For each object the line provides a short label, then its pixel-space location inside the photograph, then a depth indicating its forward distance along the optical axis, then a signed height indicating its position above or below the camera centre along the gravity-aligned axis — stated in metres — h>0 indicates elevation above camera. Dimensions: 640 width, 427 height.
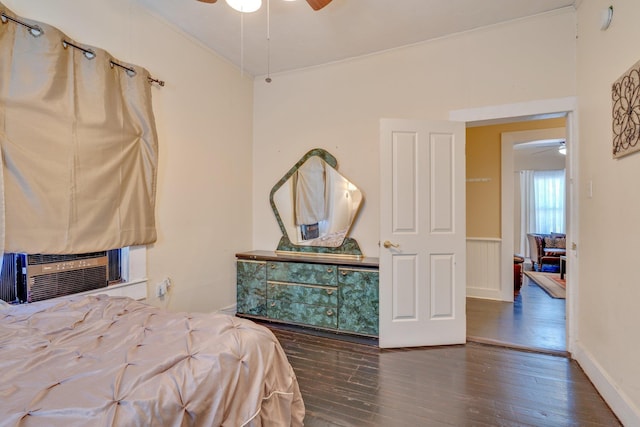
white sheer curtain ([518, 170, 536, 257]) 7.58 +0.26
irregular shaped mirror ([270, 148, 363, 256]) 3.34 +0.13
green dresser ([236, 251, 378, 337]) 2.90 -0.75
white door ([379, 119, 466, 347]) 2.77 -0.14
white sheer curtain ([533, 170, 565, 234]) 7.41 +0.44
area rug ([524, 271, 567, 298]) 4.54 -1.10
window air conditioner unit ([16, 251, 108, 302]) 1.82 -0.38
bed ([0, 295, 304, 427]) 0.86 -0.52
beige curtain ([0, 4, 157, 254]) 1.69 +0.45
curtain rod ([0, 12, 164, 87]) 1.66 +1.09
